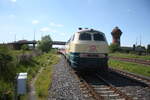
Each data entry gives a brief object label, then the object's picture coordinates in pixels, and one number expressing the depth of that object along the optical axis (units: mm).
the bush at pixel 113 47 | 85556
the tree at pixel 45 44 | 82188
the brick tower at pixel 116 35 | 103375
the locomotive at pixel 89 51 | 12102
